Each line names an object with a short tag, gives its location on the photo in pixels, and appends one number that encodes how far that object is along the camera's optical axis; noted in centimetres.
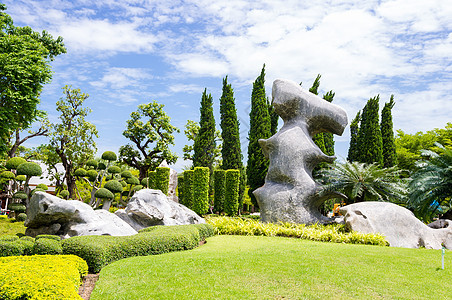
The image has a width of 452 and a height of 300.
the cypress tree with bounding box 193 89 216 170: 2370
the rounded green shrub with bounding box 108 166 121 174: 2419
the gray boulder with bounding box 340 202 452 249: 1186
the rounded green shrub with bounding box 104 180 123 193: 1975
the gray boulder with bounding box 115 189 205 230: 1272
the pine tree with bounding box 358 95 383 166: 2186
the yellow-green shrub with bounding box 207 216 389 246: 1118
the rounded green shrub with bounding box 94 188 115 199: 1830
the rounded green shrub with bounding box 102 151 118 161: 2359
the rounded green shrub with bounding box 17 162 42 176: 1981
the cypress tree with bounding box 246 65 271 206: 2169
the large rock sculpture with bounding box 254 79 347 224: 1377
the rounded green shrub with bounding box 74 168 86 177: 2230
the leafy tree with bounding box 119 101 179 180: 3095
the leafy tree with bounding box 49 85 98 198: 2584
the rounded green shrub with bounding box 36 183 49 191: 2277
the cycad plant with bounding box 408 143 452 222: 1283
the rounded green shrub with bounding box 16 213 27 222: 1919
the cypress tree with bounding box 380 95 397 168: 2330
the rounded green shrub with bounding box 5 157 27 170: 2109
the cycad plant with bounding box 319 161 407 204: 1483
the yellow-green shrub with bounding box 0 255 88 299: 475
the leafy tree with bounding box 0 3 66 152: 1454
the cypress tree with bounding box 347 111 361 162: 2718
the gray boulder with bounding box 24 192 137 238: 1030
